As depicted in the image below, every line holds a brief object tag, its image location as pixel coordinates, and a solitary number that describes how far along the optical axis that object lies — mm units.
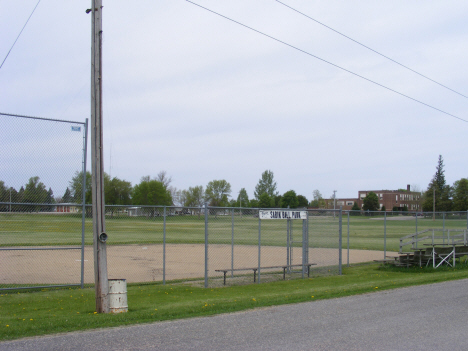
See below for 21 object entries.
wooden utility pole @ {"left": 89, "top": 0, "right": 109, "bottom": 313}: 8953
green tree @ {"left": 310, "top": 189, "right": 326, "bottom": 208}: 143500
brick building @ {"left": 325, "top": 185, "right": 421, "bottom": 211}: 131000
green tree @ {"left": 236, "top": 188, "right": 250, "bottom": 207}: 126881
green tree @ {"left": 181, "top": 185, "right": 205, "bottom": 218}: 113562
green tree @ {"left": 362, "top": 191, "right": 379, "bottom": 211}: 116125
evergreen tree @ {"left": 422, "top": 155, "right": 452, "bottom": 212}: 107250
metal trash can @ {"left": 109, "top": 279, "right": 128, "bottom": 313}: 8828
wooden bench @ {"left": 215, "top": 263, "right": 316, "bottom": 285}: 15030
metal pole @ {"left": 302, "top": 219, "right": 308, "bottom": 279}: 15849
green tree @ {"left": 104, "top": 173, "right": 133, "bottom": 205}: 68750
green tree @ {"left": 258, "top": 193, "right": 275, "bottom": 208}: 106000
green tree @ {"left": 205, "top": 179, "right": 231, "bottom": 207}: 114812
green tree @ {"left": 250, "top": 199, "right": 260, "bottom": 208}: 116962
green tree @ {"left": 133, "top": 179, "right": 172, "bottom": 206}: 80938
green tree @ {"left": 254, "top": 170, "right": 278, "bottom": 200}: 129000
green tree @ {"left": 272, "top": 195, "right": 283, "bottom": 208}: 111106
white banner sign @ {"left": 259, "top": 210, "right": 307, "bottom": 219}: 14785
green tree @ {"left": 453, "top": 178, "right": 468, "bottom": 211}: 103438
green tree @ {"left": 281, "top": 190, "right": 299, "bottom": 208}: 109469
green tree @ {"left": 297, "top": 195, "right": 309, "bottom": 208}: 118406
